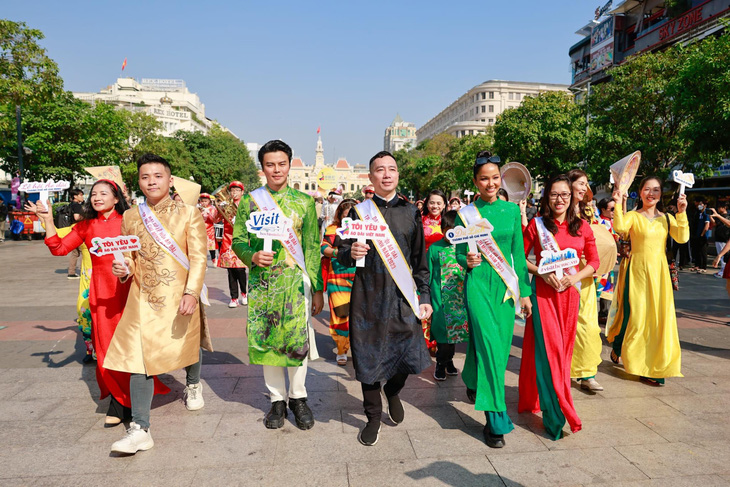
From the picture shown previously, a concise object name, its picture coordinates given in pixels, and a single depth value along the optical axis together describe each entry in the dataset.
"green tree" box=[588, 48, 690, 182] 16.62
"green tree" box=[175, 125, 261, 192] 49.28
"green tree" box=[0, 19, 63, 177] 12.68
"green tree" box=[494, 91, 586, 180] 25.62
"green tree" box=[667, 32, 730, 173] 10.13
